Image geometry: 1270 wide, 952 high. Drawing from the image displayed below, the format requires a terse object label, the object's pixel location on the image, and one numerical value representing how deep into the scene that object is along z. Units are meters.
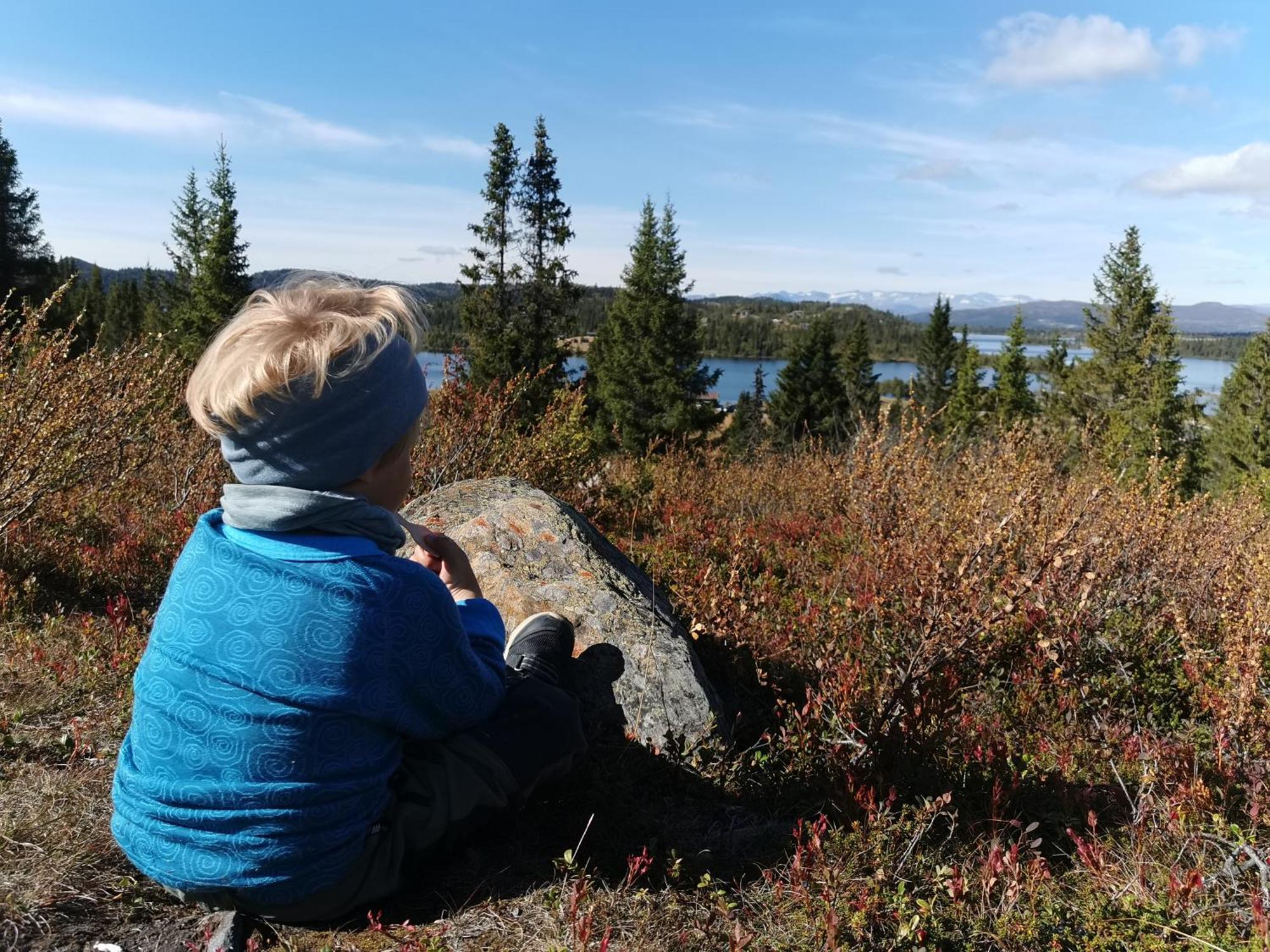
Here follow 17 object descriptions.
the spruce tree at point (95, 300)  42.19
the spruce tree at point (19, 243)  31.70
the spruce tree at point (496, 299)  29.25
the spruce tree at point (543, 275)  29.56
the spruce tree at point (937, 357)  57.31
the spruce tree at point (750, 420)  40.09
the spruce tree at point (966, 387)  53.72
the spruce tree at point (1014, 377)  54.09
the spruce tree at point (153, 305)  44.03
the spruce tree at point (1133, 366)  33.47
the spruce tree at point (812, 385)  45.72
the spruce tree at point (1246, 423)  31.84
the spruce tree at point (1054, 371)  46.44
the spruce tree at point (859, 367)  48.31
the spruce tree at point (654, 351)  39.31
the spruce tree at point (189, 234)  35.88
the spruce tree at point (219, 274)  30.22
